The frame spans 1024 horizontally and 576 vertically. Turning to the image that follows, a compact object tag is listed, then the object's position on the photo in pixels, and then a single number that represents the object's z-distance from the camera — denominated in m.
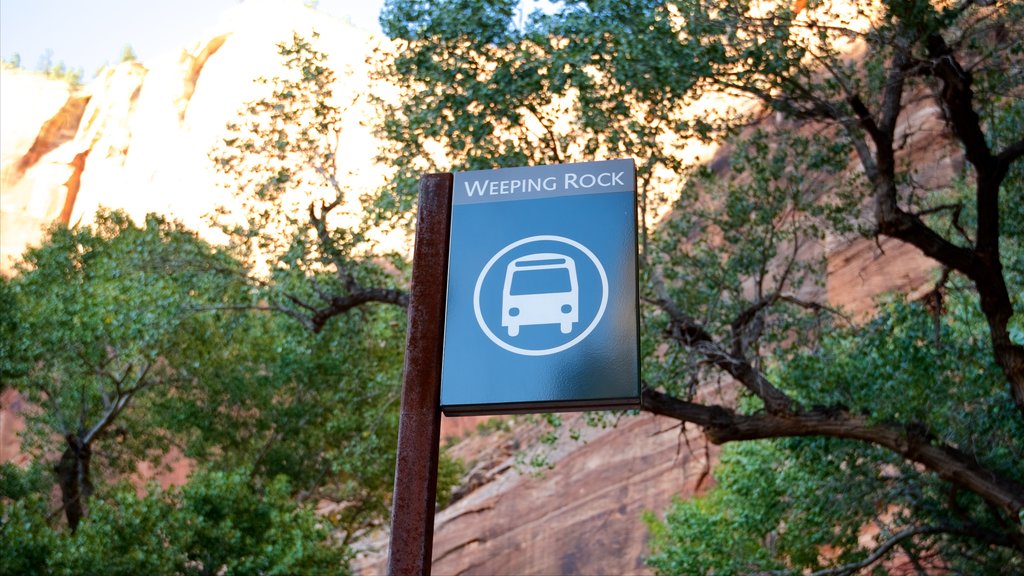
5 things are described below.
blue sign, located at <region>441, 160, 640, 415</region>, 3.56
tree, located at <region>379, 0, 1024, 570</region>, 11.15
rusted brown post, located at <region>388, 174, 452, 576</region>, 3.47
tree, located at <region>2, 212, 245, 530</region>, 13.98
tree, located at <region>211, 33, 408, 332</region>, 13.49
